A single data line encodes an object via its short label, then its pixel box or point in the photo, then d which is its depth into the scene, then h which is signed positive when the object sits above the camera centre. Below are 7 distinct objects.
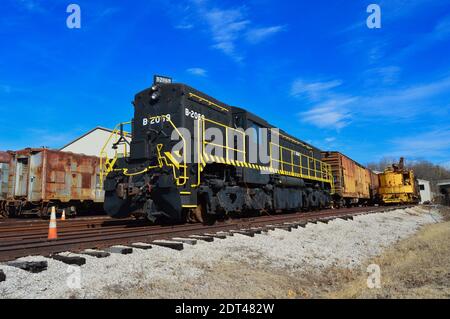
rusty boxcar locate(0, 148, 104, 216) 17.59 +1.42
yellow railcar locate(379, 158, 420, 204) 34.06 +1.60
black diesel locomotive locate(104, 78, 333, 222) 9.68 +1.34
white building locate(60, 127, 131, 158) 36.78 +7.07
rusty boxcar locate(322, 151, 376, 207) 25.48 +2.00
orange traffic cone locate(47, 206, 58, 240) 7.21 -0.38
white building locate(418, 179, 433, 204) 60.34 +2.12
